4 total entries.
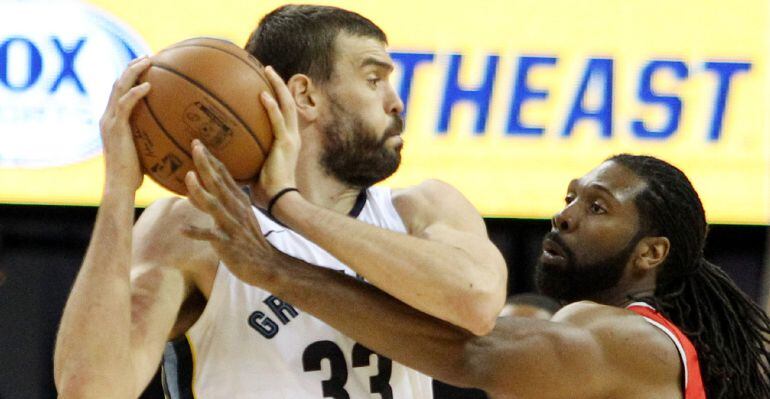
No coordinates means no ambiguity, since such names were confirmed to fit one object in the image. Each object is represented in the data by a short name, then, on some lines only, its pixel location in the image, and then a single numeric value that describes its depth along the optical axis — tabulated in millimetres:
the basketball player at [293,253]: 6043
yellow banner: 12422
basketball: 6043
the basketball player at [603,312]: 6449
